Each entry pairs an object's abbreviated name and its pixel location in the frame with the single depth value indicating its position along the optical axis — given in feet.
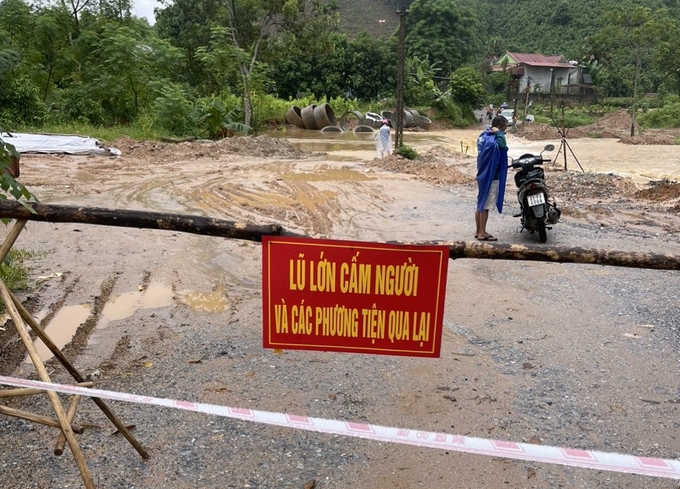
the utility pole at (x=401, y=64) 51.61
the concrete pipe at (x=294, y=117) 101.81
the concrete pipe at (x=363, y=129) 101.32
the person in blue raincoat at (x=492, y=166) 22.80
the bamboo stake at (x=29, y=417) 7.16
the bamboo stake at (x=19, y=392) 7.36
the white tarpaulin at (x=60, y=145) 46.96
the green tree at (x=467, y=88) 125.29
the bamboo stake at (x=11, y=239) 8.01
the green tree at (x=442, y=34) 158.40
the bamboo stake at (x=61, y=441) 7.18
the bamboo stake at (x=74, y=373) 8.26
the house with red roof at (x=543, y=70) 160.66
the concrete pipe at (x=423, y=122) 115.09
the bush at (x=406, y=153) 53.33
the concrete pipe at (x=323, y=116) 98.78
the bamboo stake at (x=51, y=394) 6.78
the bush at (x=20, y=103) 62.69
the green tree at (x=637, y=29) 89.99
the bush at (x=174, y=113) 66.80
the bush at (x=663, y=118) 109.91
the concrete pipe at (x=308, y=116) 100.68
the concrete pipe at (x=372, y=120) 107.38
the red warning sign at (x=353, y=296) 7.85
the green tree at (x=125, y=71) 70.03
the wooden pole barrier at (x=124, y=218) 8.45
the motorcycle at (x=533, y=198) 23.30
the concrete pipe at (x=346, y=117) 104.22
